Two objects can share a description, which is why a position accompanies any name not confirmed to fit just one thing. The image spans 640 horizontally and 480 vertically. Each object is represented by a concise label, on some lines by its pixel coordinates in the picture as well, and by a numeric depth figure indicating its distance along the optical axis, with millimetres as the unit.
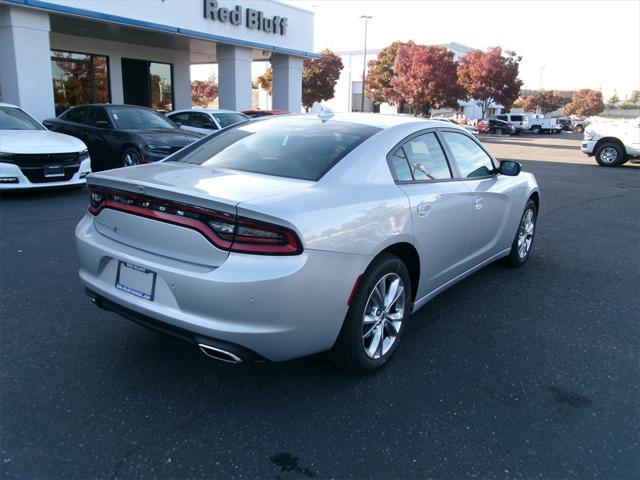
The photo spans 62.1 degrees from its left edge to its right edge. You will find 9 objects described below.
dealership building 13016
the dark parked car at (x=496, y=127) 42344
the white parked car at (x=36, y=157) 7707
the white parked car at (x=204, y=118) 12883
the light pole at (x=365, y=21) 38675
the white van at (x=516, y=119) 43938
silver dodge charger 2557
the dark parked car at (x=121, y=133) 9547
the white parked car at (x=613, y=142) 16641
